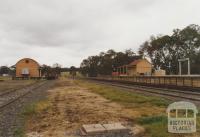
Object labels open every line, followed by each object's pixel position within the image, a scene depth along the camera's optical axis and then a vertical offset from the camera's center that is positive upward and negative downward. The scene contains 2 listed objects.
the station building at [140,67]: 51.72 +1.45
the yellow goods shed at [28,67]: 46.84 +1.14
